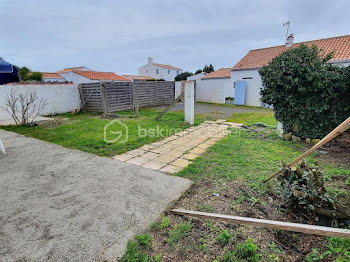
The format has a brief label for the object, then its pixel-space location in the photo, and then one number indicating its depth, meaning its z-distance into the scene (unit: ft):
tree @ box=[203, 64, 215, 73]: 130.03
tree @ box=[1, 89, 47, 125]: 27.07
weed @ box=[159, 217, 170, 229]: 6.60
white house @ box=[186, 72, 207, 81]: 106.46
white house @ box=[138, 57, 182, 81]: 141.28
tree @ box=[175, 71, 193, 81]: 120.28
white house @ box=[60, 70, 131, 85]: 72.13
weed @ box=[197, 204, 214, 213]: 7.54
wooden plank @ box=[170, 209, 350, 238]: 4.78
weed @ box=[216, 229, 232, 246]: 5.91
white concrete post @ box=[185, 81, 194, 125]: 23.76
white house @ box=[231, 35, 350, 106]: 39.83
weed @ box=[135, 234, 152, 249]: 5.81
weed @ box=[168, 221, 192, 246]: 6.03
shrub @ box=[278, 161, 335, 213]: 6.78
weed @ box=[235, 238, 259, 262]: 5.36
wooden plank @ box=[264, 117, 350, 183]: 5.94
